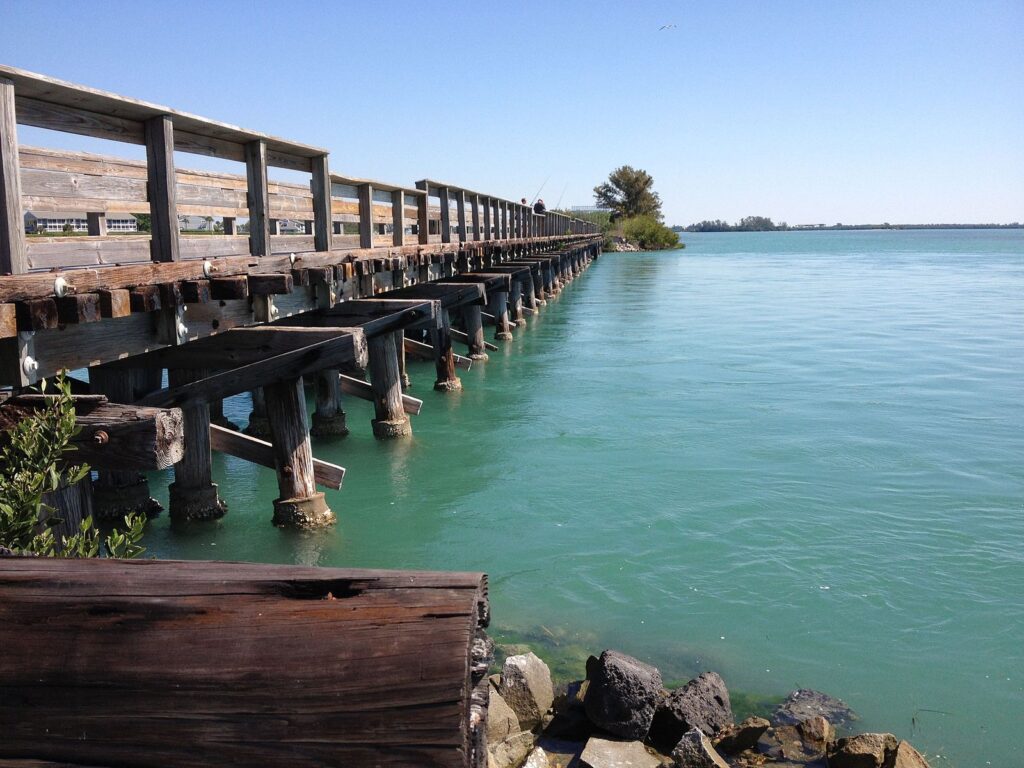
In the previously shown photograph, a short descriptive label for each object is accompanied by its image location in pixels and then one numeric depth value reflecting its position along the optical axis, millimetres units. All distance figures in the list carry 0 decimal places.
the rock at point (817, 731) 4719
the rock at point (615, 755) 4320
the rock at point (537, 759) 4347
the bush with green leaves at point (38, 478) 2871
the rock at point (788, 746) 4598
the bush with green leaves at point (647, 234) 96500
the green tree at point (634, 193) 116938
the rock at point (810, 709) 5016
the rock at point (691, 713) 4703
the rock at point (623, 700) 4621
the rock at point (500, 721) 4495
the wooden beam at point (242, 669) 1303
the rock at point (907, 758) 4199
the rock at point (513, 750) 4344
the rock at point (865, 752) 4297
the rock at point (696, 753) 4258
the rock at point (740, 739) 4633
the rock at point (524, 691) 4789
